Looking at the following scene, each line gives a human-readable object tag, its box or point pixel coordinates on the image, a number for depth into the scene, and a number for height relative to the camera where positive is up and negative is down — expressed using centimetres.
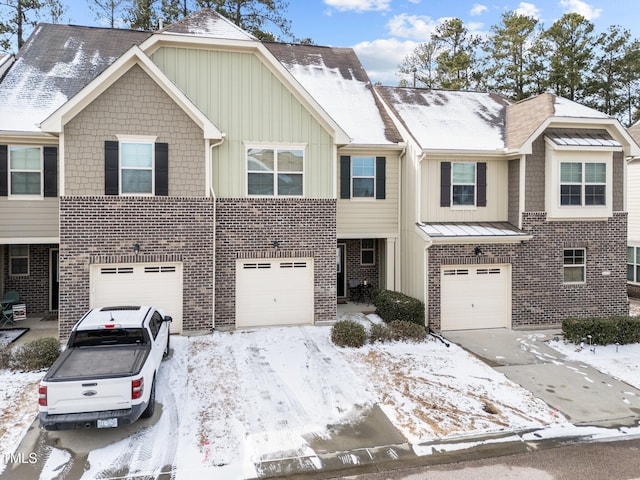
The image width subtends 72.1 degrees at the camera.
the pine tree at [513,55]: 3250 +1385
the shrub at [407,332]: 1216 -260
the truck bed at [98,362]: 665 -202
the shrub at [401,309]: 1309 -213
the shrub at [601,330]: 1217 -258
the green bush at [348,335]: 1152 -255
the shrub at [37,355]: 962 -260
